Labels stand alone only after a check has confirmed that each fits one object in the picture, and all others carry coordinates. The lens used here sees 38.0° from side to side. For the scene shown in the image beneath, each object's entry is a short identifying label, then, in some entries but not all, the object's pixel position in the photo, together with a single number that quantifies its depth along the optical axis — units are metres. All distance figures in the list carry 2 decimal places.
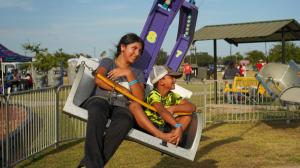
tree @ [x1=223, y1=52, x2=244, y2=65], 95.57
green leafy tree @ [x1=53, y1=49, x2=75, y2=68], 49.55
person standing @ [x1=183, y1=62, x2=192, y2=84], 32.24
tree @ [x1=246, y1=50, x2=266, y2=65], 81.29
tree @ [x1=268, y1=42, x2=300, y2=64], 57.47
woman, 3.53
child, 3.79
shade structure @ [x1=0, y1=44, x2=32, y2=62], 19.67
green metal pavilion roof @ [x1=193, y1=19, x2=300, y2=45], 14.51
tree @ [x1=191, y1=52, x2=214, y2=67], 101.34
